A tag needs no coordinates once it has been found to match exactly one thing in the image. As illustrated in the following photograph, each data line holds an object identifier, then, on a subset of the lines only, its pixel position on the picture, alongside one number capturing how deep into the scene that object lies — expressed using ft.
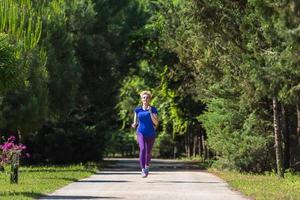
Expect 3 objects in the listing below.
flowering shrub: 52.65
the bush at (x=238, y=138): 78.54
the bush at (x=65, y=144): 120.67
